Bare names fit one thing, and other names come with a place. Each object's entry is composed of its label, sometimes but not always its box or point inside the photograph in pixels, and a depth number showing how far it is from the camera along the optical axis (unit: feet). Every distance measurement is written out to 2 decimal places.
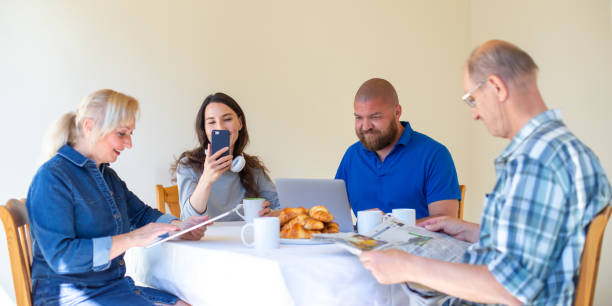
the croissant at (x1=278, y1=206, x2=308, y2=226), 5.14
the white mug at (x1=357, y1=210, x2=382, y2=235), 5.35
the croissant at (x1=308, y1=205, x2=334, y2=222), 5.00
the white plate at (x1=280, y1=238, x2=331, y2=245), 4.80
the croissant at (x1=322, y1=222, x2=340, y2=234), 5.09
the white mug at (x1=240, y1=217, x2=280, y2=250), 4.57
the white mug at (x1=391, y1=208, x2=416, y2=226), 5.60
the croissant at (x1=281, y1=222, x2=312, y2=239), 4.93
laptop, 5.68
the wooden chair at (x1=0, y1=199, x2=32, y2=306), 4.80
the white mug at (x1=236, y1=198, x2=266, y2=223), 6.24
